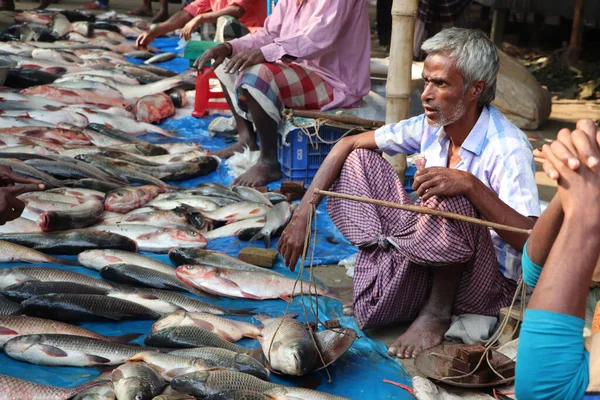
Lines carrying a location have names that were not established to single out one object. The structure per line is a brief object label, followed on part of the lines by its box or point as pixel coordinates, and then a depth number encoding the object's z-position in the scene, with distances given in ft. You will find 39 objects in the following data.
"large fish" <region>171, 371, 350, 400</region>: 9.17
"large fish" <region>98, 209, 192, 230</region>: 15.48
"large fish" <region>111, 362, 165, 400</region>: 8.92
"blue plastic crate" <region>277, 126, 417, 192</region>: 17.61
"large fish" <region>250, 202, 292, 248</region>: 15.24
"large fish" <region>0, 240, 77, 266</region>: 13.25
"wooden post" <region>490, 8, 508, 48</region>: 38.27
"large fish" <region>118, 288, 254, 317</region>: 11.94
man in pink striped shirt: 18.07
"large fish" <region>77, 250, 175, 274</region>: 13.38
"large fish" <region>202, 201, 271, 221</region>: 16.02
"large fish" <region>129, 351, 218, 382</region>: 9.72
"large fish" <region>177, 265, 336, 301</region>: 12.79
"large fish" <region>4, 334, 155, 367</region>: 10.09
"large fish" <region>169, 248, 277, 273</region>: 13.65
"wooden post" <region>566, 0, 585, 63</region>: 33.58
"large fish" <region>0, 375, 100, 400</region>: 8.87
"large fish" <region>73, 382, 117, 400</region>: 8.96
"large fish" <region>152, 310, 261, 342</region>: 11.15
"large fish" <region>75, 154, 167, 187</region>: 17.83
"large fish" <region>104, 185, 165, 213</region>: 15.99
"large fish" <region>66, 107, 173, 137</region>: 22.43
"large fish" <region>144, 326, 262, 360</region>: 10.53
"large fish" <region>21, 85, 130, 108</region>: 23.80
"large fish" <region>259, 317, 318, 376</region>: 9.86
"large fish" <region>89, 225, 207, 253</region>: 14.66
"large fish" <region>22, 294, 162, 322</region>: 11.12
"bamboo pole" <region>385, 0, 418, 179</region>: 15.07
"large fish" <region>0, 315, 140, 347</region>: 10.36
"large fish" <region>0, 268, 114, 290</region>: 12.10
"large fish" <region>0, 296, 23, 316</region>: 11.00
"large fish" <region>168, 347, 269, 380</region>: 9.82
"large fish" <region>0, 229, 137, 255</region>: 13.87
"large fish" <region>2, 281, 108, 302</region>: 11.62
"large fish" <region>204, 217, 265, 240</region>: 15.52
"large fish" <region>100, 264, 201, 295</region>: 12.64
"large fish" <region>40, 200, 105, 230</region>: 14.34
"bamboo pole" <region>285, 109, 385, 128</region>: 16.97
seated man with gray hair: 10.15
